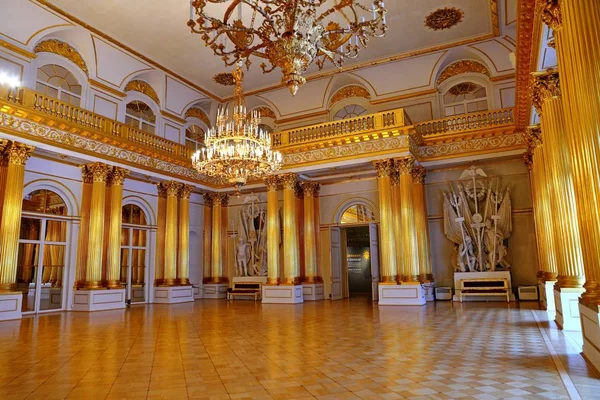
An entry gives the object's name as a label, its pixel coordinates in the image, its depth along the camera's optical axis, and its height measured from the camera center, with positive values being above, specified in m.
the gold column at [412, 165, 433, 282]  11.85 +1.24
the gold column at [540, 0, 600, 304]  3.65 +1.31
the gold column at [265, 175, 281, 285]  13.10 +1.26
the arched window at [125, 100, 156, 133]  13.32 +5.04
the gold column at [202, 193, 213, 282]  15.46 +1.31
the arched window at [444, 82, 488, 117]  13.15 +5.17
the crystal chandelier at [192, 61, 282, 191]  8.53 +2.47
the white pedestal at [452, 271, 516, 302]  11.20 -0.33
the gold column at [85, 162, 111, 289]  10.94 +1.30
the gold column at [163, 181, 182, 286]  13.30 +1.25
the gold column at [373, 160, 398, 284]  11.45 +1.27
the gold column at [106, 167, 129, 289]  11.38 +1.24
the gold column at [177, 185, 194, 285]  13.72 +1.27
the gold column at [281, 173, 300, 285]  12.83 +1.16
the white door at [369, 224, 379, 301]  13.31 +0.45
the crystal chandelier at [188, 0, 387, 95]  5.30 +3.04
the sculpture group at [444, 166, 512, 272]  11.66 +1.21
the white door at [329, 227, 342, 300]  13.87 +0.20
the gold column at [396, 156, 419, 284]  11.20 +1.19
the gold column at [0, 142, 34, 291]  9.00 +1.42
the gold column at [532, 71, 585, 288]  6.29 +1.31
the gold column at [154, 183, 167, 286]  13.42 +1.28
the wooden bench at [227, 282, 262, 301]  14.04 -0.61
